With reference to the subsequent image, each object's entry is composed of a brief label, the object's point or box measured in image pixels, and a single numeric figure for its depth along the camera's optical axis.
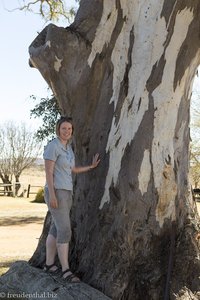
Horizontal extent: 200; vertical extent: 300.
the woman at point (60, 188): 5.14
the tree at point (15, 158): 37.78
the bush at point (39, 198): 27.53
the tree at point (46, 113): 19.58
